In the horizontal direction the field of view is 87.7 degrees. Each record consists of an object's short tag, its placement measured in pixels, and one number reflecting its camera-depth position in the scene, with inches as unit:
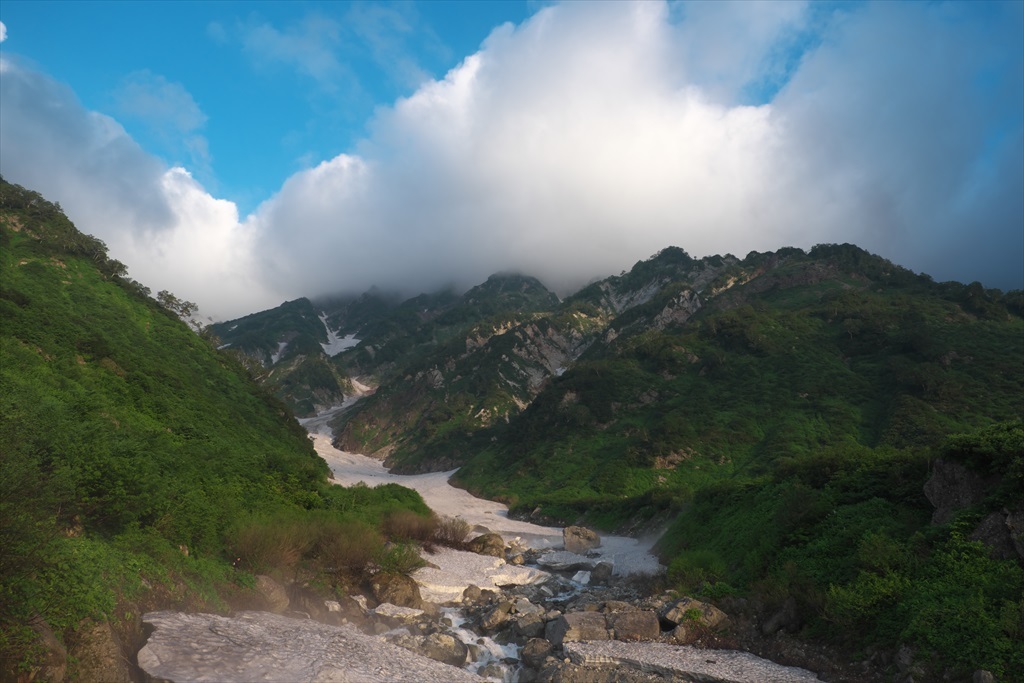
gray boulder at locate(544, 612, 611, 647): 846.5
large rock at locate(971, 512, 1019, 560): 692.1
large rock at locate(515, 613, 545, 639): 921.5
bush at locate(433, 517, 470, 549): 1836.1
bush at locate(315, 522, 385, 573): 1101.1
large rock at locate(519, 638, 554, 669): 797.2
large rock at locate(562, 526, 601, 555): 2190.0
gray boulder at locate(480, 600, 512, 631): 992.9
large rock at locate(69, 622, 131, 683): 468.8
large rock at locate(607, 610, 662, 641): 847.7
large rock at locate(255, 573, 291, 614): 858.1
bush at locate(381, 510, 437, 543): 1624.0
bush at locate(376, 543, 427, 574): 1175.6
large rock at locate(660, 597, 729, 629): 871.1
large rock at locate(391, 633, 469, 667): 804.6
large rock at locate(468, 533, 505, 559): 1855.3
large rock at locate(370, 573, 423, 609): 1087.6
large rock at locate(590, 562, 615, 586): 1488.7
